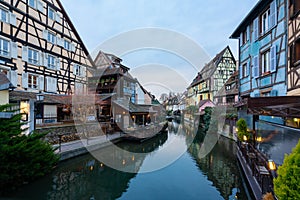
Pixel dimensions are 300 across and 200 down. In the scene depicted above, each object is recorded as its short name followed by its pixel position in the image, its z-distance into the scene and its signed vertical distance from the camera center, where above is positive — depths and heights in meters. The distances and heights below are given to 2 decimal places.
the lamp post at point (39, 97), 9.24 +0.11
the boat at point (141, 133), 14.38 -3.11
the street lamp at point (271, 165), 4.58 -1.75
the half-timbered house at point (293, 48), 6.35 +2.02
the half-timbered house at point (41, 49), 11.16 +3.95
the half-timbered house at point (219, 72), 26.48 +4.34
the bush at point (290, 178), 2.84 -1.34
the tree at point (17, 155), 5.21 -1.81
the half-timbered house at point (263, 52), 7.54 +2.57
